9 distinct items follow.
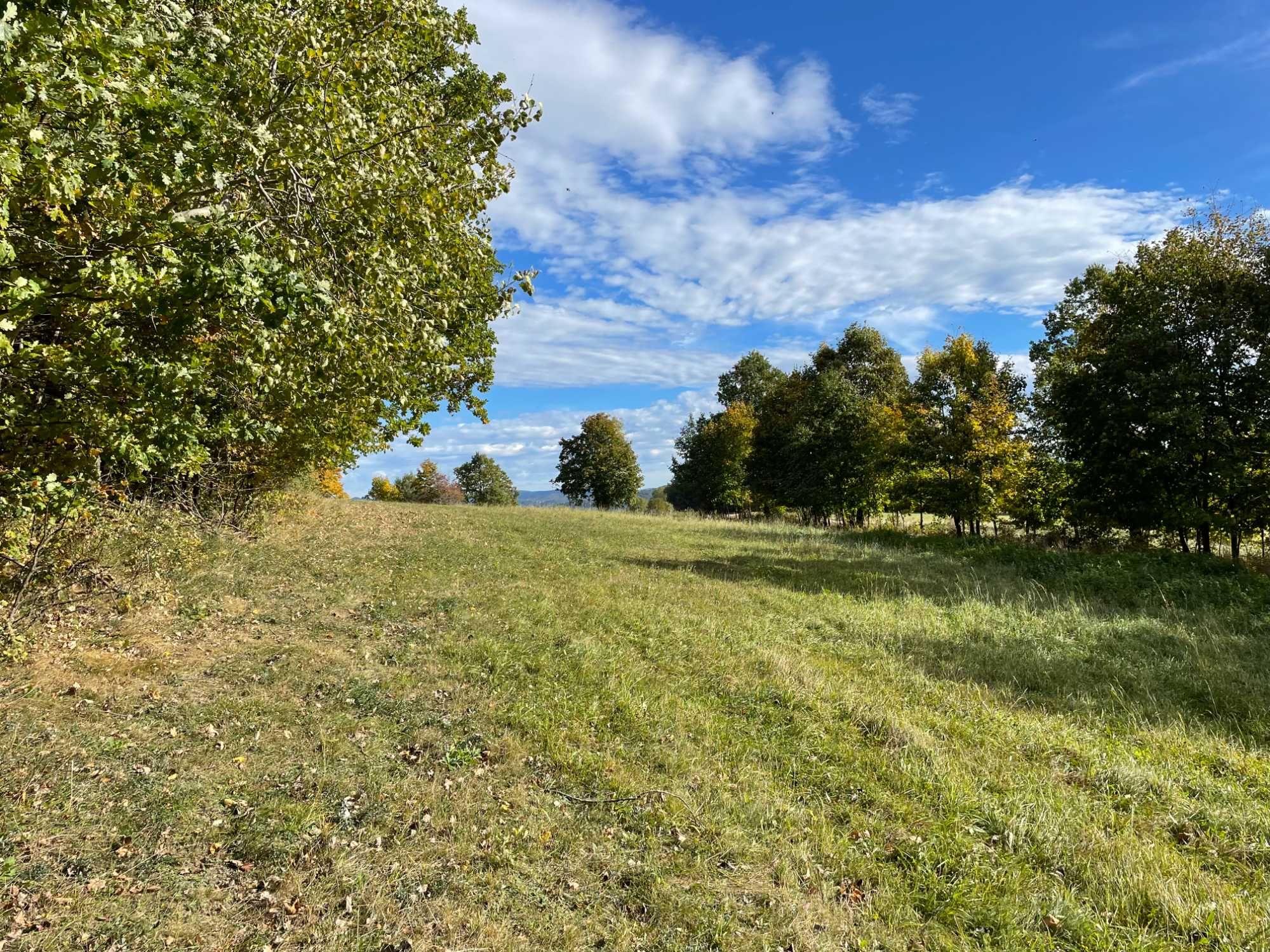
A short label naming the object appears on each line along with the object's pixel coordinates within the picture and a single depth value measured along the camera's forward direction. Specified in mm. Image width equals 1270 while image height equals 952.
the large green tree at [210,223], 4316
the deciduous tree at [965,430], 25688
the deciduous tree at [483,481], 89062
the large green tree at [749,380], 62469
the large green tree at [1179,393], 16984
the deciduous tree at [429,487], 91125
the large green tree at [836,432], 35219
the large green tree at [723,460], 50406
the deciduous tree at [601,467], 64500
